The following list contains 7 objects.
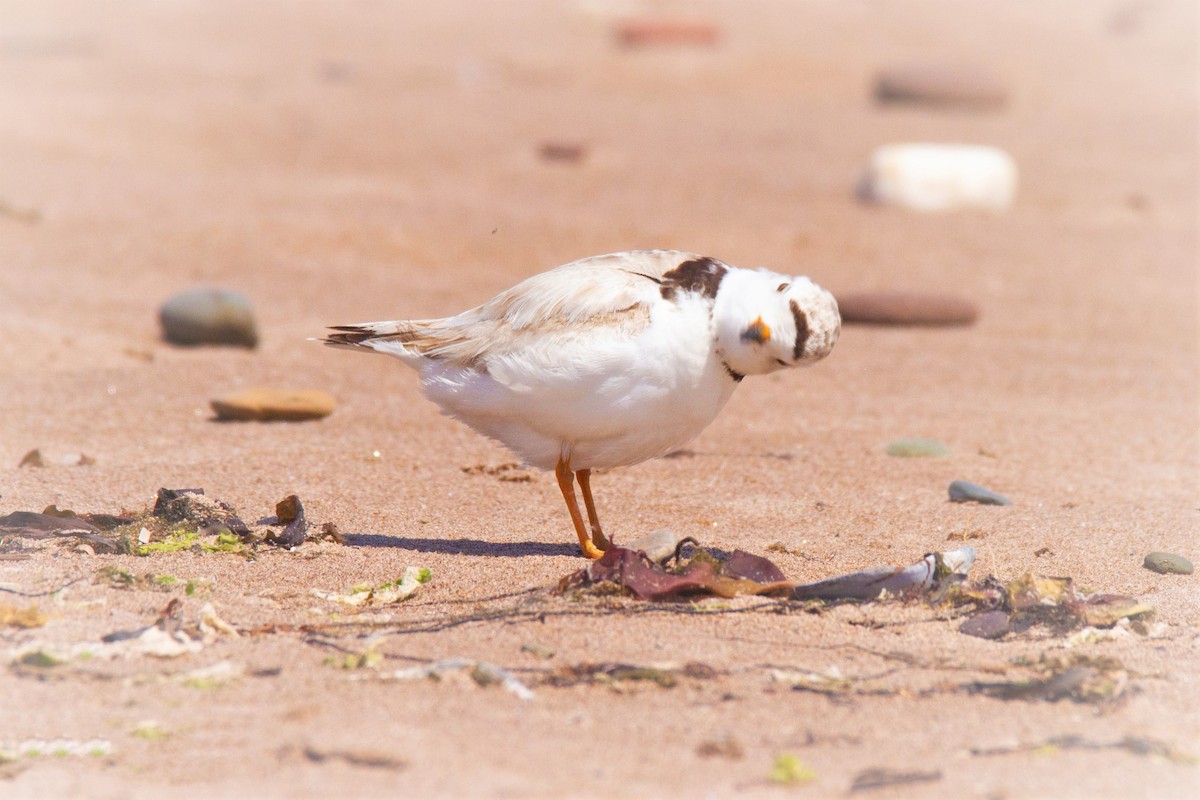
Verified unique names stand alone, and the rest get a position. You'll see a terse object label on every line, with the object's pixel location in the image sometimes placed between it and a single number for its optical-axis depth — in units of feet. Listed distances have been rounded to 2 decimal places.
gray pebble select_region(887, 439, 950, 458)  46.98
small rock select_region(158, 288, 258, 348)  61.41
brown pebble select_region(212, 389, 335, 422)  49.44
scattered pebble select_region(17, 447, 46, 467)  43.01
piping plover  31.86
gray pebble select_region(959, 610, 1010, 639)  29.19
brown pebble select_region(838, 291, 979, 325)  69.10
